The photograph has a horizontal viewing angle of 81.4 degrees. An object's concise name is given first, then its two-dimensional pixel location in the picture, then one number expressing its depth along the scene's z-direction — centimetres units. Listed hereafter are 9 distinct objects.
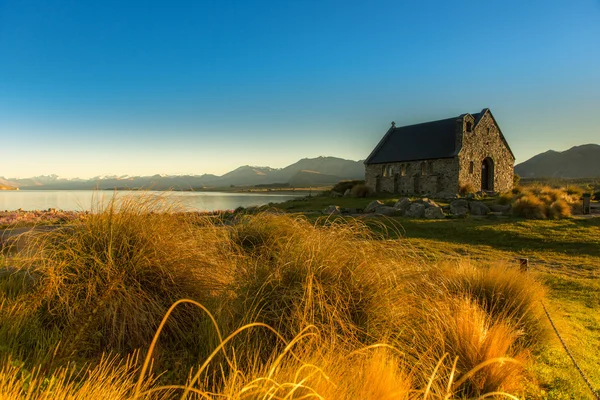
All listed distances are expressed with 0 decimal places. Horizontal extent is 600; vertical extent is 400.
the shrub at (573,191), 1914
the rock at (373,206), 1732
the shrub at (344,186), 3294
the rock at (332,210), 1646
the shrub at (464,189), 2695
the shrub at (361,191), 2832
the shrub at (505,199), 1755
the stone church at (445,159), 2734
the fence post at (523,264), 506
